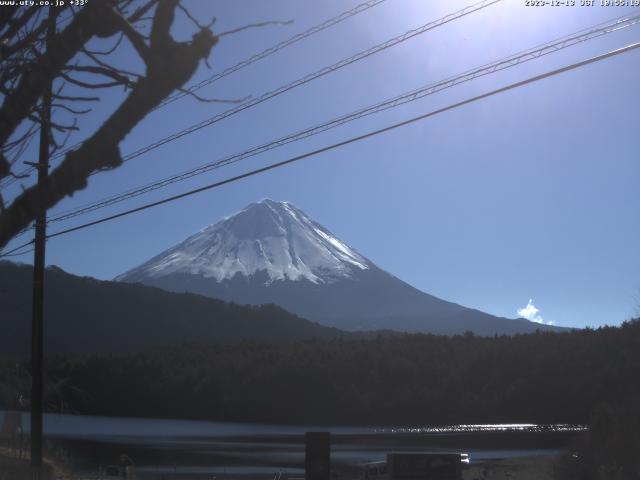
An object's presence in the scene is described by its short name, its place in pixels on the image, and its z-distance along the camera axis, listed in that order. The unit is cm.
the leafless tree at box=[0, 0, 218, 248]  509
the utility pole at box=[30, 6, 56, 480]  1881
